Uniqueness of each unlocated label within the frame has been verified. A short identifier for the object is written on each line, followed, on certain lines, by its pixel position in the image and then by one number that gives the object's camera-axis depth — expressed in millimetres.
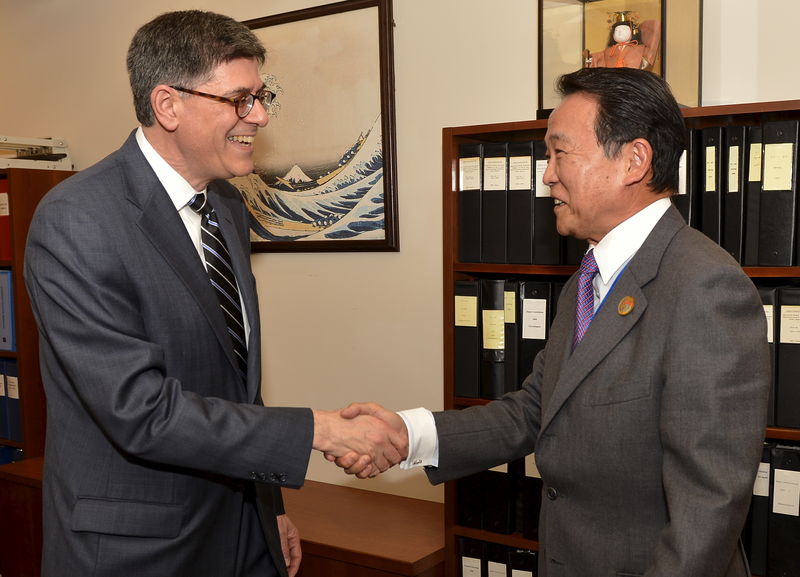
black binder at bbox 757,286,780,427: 2201
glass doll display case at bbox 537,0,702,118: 2434
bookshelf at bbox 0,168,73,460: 3883
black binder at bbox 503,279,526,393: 2590
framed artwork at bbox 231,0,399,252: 3223
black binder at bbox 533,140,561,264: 2510
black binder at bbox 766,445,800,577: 2207
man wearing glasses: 1604
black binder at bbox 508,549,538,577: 2643
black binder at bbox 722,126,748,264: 2211
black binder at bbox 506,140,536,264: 2537
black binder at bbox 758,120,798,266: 2143
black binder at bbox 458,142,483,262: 2609
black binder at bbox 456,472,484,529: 2695
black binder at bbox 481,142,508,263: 2578
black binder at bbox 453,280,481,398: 2633
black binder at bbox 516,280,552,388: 2555
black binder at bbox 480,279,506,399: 2609
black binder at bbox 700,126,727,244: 2240
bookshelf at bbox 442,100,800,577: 2541
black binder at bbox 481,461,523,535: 2650
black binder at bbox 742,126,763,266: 2189
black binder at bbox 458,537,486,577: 2719
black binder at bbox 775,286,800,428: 2180
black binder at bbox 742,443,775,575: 2244
